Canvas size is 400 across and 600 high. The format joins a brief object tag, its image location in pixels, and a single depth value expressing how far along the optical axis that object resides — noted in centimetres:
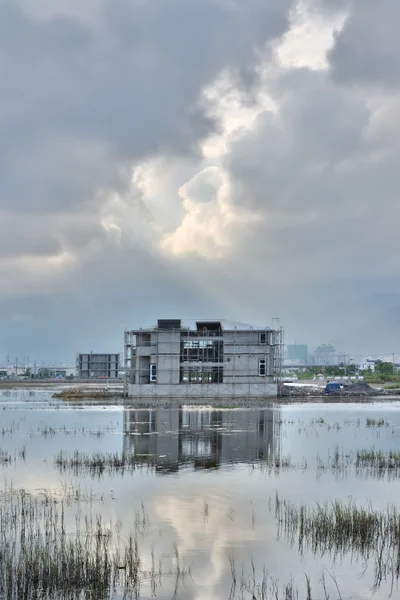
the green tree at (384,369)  17356
